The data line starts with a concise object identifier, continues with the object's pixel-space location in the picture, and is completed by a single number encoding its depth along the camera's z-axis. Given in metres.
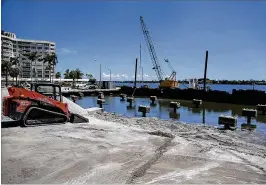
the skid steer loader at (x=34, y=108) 11.70
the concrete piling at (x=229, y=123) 16.41
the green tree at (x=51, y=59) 98.25
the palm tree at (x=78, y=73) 112.75
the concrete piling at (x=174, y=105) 29.12
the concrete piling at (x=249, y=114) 20.79
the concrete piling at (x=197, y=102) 36.18
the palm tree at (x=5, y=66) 88.29
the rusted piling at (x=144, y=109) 24.15
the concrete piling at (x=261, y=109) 28.20
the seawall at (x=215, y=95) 43.00
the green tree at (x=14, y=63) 101.55
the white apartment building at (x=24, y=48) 146.00
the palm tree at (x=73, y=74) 103.55
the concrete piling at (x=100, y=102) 34.24
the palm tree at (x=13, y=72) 101.46
